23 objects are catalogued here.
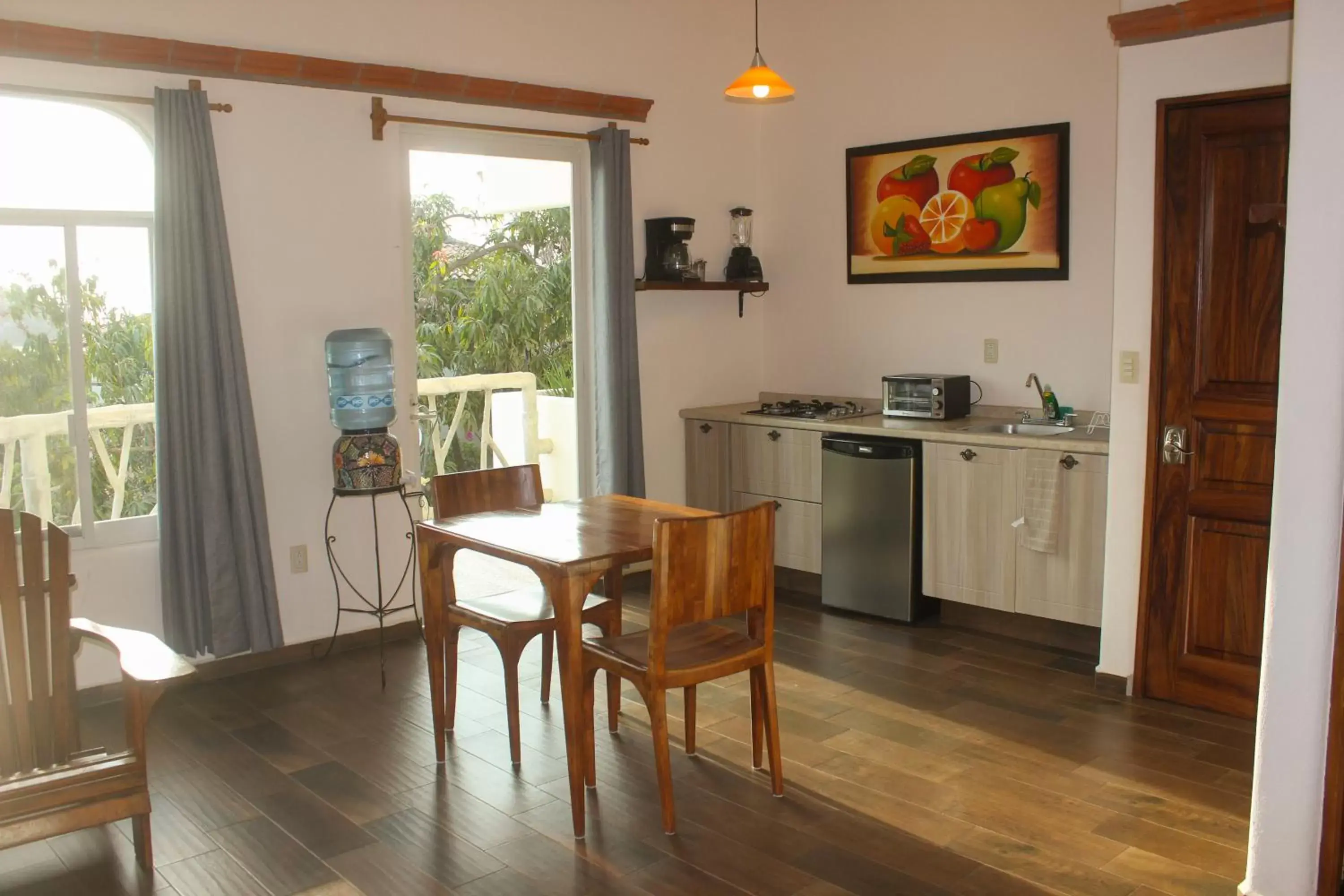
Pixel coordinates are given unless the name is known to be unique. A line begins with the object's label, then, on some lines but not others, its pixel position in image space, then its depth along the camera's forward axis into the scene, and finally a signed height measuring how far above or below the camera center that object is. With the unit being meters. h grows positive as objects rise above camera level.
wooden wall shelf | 5.55 +0.22
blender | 5.96 +0.38
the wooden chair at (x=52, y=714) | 2.72 -0.95
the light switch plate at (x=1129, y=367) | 3.92 -0.16
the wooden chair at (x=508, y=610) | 3.47 -0.89
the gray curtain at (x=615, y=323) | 5.34 +0.03
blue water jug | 4.46 -0.18
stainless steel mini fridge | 4.90 -0.89
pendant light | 4.16 +0.91
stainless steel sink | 4.82 -0.46
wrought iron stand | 4.49 -1.02
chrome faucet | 4.88 -0.41
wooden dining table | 3.03 -0.62
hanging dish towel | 4.43 -0.70
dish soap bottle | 4.85 -0.36
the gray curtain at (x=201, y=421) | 4.07 -0.31
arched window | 3.98 +0.09
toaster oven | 5.10 -0.33
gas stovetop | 5.43 -0.41
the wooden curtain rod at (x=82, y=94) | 3.81 +0.85
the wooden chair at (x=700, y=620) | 2.96 -0.79
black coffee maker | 5.61 +0.40
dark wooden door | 3.65 -0.23
